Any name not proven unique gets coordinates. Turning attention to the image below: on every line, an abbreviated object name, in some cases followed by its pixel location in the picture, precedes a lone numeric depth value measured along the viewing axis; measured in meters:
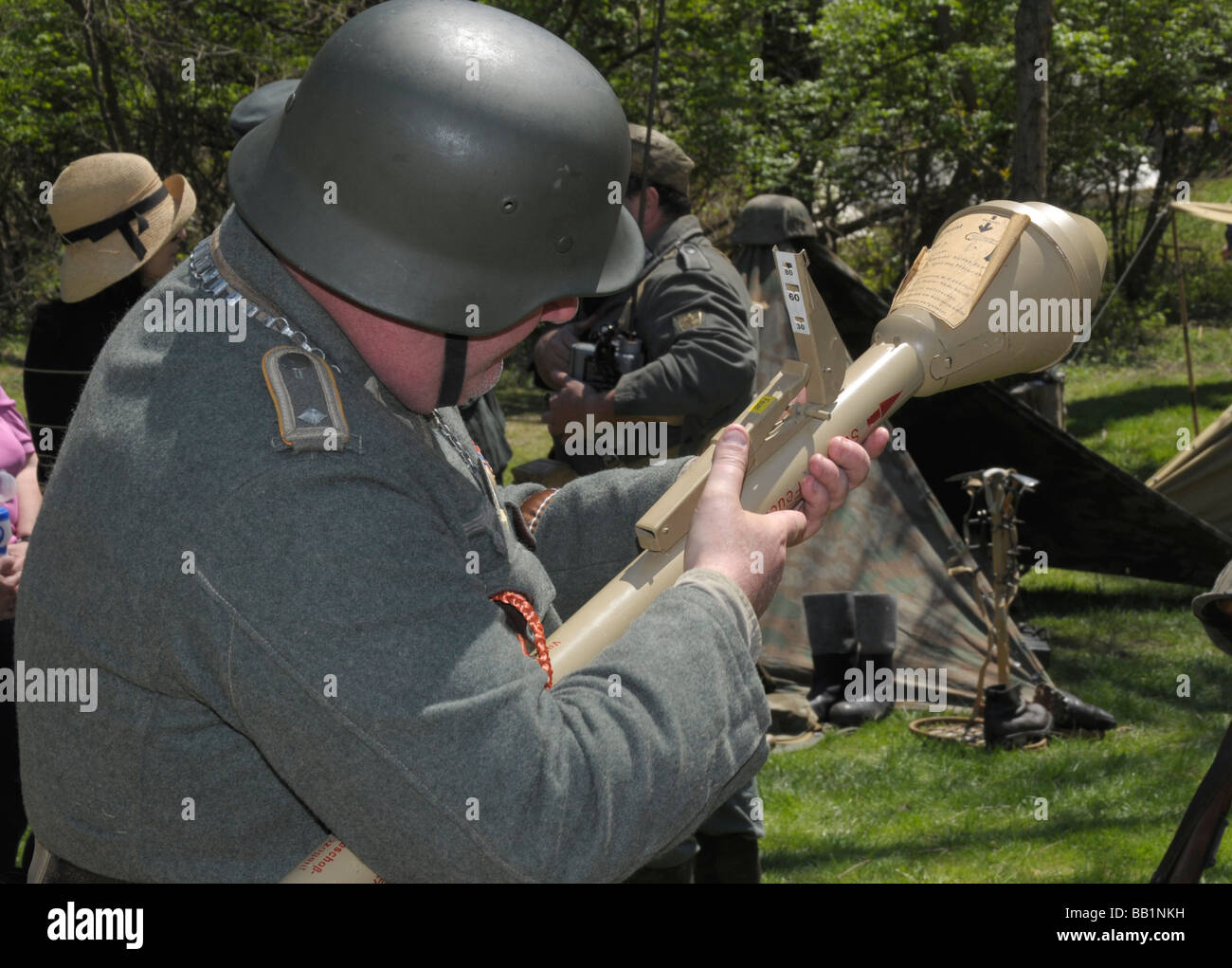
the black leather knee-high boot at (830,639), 6.31
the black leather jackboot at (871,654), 6.29
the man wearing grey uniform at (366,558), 1.44
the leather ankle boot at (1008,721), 5.82
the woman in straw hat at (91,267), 4.49
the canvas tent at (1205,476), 8.29
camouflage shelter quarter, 6.67
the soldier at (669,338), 5.16
